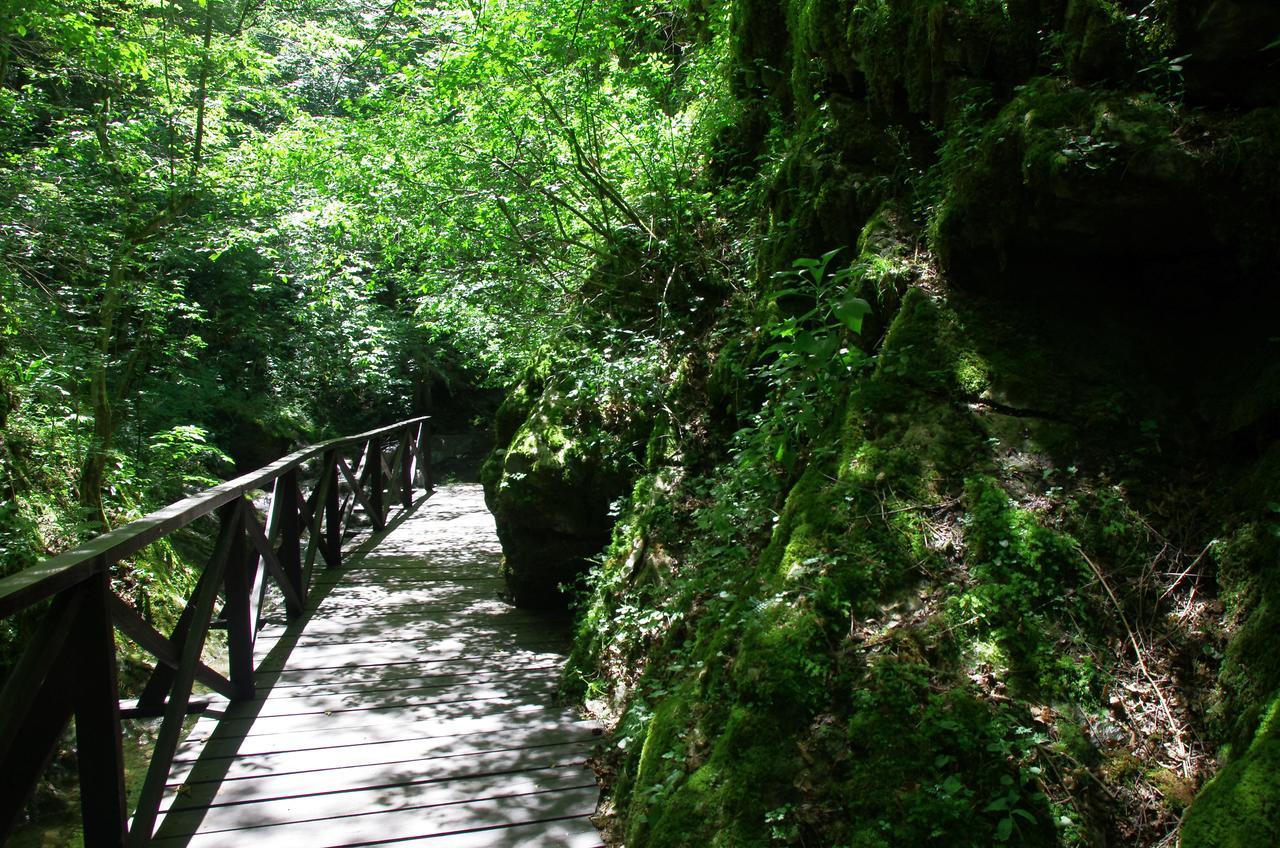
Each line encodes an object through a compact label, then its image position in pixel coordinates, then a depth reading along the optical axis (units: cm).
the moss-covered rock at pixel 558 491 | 568
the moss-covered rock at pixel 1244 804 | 153
